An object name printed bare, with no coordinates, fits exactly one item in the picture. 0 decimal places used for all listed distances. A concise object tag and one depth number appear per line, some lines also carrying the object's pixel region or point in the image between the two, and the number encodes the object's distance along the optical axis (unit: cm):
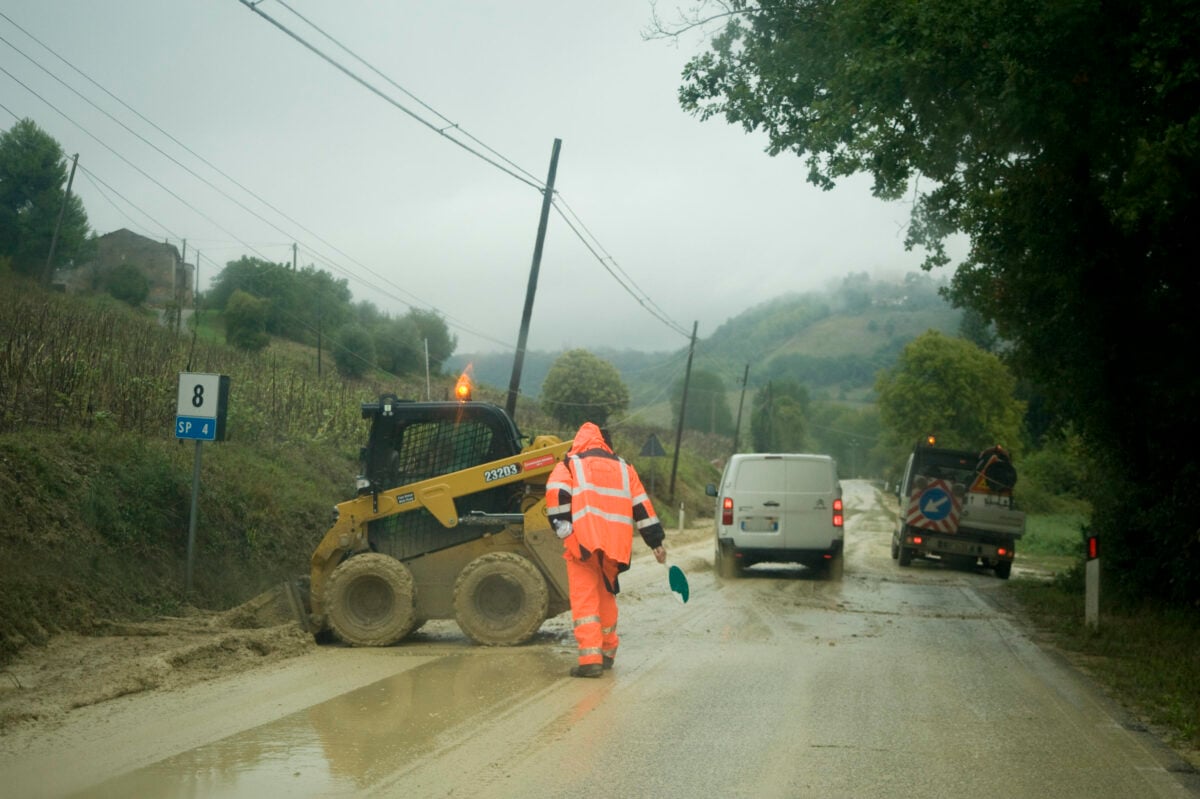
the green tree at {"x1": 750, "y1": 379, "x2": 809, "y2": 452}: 9956
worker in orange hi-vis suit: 927
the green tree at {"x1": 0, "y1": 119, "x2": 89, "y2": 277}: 4647
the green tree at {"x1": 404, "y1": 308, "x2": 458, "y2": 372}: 5812
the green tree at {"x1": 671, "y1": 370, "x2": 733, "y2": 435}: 13012
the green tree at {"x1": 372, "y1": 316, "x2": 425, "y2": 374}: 4916
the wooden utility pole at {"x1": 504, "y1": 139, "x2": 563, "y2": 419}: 2358
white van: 1938
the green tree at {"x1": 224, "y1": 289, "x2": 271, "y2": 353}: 4356
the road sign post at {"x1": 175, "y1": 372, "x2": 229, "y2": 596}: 1301
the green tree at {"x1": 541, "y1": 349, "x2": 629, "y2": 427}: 5503
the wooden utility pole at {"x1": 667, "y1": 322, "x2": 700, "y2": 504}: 4747
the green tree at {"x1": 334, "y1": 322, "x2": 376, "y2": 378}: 4534
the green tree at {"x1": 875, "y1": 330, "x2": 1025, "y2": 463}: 8844
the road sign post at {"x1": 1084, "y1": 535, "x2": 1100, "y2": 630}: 1291
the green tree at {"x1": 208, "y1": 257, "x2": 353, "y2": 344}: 5138
